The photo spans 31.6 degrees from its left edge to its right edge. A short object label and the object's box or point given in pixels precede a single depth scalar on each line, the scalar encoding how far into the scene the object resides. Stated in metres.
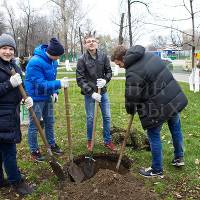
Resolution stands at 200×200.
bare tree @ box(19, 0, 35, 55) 46.44
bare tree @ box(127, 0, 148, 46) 20.97
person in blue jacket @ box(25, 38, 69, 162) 5.15
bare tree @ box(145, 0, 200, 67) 14.13
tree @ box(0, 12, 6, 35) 57.49
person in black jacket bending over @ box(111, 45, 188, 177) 4.41
